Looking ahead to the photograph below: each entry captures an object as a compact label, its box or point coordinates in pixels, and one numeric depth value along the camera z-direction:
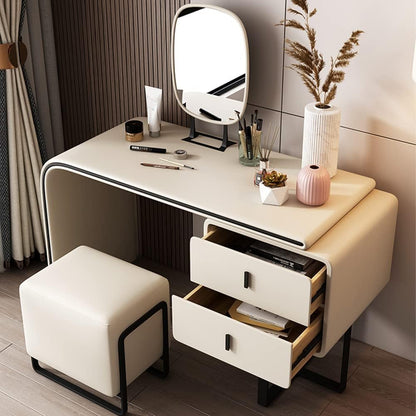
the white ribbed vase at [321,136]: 2.28
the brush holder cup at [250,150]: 2.47
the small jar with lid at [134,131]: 2.66
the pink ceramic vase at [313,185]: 2.19
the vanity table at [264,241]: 2.09
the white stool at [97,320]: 2.31
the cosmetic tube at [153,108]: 2.68
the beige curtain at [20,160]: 2.83
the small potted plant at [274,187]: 2.22
